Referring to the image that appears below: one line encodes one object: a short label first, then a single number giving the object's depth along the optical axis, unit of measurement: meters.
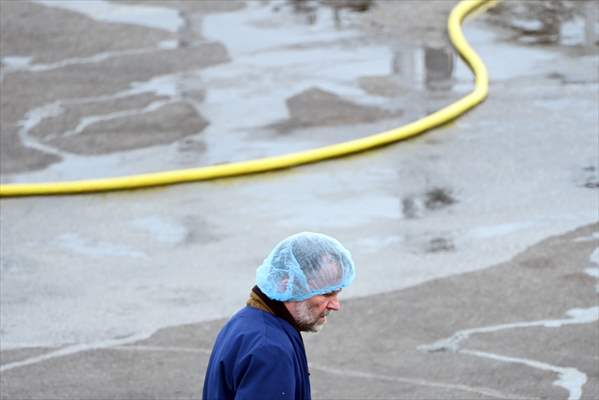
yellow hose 23.46
